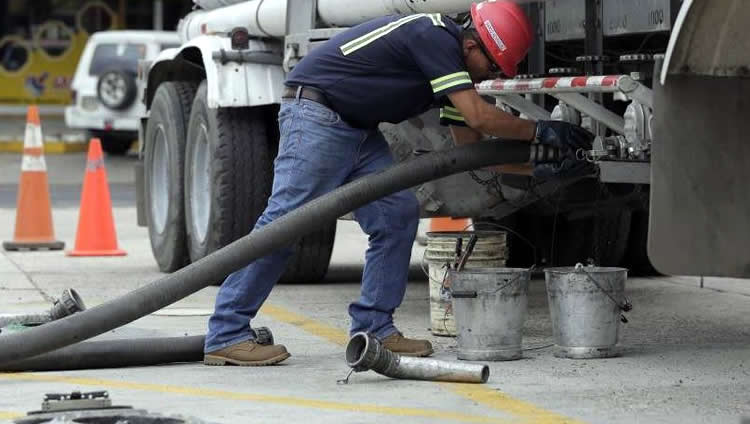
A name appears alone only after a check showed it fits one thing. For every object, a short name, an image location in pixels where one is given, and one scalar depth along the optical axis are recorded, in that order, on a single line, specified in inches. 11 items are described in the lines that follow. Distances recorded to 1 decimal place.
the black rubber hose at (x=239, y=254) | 361.8
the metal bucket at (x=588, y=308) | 398.3
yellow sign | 1804.9
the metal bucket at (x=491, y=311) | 400.8
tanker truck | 327.9
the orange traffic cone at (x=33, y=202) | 717.2
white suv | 1331.4
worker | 379.4
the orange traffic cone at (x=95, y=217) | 696.6
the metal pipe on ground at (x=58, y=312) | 423.4
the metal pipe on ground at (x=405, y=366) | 366.3
